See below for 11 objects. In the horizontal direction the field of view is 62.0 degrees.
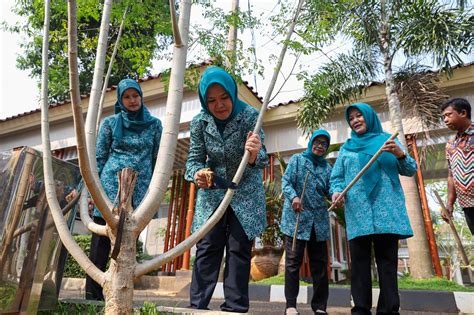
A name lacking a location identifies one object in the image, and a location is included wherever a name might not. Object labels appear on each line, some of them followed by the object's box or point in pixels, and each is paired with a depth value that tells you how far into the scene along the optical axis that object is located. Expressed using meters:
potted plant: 6.43
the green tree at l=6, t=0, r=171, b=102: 3.46
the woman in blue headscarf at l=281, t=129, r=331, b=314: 3.17
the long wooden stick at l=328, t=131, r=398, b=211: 2.45
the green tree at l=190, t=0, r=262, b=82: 4.77
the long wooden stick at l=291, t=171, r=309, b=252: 3.23
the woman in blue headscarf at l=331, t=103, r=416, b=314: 2.46
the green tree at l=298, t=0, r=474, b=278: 5.76
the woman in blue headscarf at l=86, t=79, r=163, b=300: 2.82
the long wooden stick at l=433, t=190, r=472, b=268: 3.32
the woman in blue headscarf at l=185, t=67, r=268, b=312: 2.06
